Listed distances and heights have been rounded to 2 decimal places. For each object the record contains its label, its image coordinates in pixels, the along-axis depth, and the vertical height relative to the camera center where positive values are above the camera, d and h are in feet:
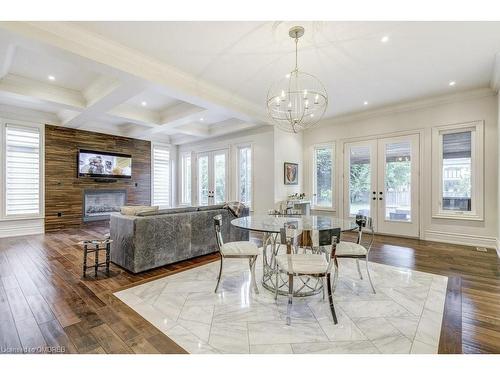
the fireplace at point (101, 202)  22.40 -1.48
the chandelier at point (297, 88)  9.55 +6.08
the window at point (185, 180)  29.12 +0.89
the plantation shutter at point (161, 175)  28.04 +1.41
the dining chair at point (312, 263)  6.70 -2.26
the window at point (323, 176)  21.24 +1.09
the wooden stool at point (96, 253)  10.23 -2.86
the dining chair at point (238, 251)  8.59 -2.25
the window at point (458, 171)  14.98 +1.13
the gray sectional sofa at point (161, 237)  10.41 -2.31
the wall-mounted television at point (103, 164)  21.94 +2.17
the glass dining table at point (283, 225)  8.49 -1.37
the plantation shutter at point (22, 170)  18.25 +1.23
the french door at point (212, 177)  25.02 +1.16
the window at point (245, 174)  22.63 +1.24
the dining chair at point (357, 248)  8.73 -2.21
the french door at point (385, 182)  17.31 +0.47
